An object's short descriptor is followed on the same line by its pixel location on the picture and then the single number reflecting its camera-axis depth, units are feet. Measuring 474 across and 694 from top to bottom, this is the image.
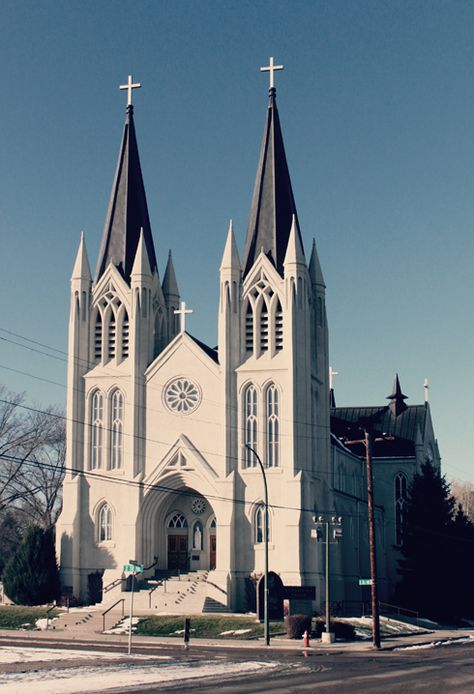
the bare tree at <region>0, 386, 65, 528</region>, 249.34
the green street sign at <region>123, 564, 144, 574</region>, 132.46
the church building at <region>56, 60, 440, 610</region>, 191.93
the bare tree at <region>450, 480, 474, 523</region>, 418.96
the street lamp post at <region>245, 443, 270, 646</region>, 142.31
